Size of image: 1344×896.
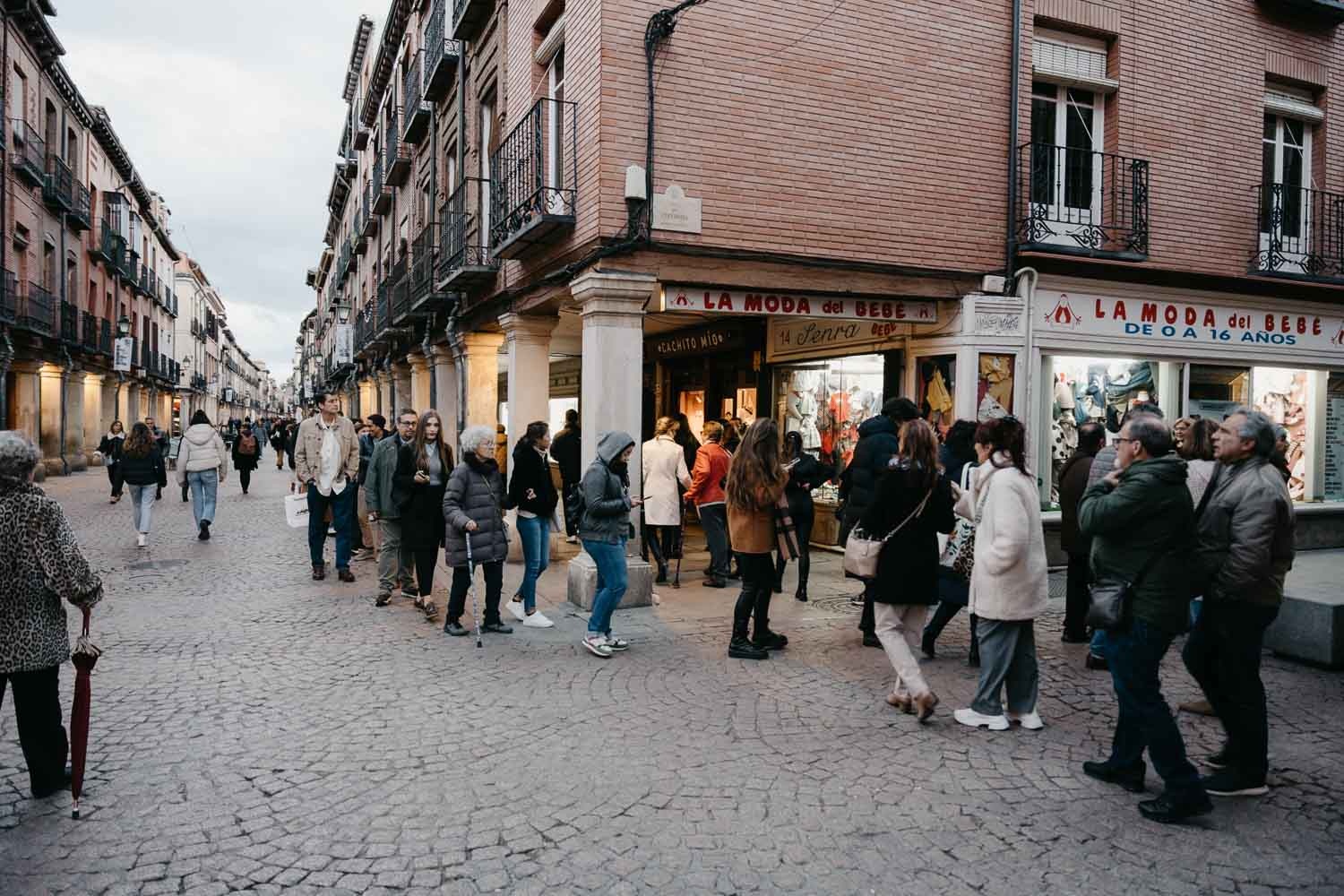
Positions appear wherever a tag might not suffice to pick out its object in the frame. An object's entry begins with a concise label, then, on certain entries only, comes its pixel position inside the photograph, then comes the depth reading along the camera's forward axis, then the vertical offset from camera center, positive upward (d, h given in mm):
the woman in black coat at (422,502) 8031 -600
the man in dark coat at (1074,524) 7137 -670
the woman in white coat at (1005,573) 4906 -734
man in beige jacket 9656 -406
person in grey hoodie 6711 -683
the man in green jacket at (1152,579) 3957 -618
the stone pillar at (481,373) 14406 +1020
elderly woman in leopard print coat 3863 -705
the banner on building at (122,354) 32688 +2887
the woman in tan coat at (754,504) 6398 -475
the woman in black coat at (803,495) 8938 -565
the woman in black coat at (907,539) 5406 -608
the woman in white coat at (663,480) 9477 -454
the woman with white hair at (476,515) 7168 -635
